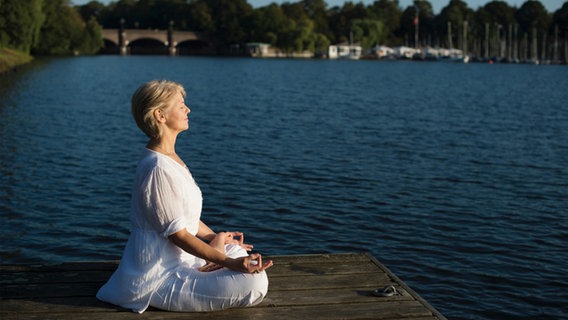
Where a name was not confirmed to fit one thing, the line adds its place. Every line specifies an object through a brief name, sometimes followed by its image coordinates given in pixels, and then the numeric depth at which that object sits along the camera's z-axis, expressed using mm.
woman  4340
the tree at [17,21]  55375
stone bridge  149250
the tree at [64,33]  92875
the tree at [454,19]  158750
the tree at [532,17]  151000
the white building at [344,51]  161250
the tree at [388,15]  175625
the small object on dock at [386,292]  4984
